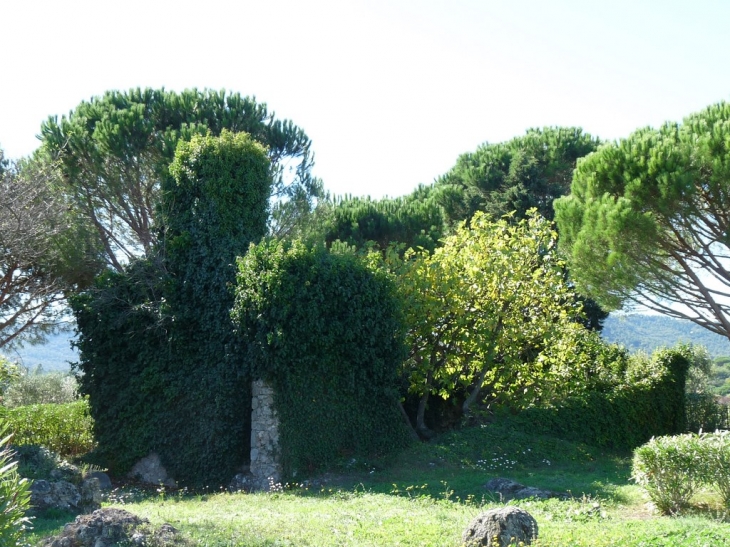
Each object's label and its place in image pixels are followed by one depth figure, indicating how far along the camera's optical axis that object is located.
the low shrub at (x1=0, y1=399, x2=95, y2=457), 15.29
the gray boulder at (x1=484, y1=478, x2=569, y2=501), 9.80
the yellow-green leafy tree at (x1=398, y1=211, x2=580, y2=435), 15.02
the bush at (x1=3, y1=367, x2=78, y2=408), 22.53
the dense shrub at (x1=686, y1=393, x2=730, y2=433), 19.44
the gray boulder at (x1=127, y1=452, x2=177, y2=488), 13.37
